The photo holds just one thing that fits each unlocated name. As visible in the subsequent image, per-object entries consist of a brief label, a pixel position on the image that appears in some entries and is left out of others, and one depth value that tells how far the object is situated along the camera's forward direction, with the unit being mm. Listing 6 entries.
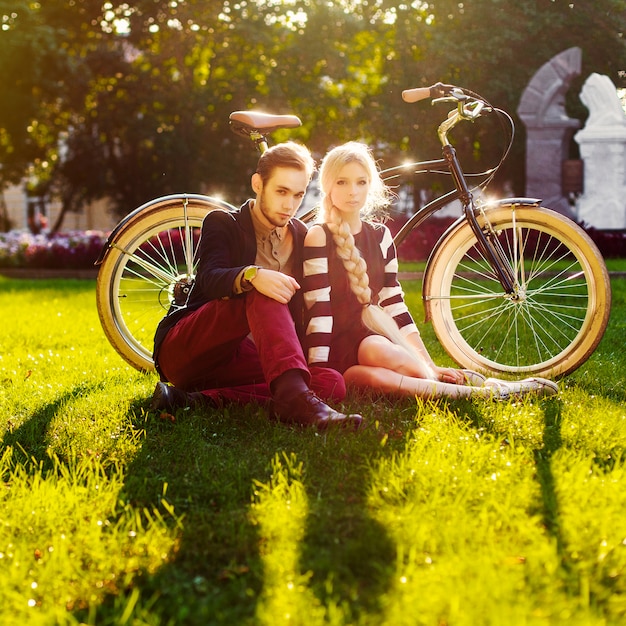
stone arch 12992
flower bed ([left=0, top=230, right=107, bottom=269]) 14078
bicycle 3963
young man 3102
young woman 3527
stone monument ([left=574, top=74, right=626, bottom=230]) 14664
